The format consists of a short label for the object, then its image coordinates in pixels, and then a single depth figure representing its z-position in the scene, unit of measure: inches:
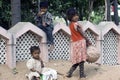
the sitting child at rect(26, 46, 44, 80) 278.4
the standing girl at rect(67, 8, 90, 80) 289.1
